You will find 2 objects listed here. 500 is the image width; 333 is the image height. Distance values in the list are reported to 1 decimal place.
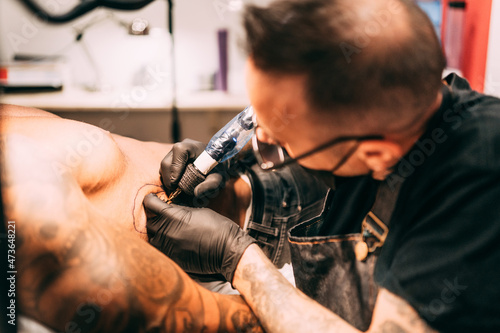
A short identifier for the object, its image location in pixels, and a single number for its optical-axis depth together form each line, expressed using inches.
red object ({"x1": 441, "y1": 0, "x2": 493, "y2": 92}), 71.6
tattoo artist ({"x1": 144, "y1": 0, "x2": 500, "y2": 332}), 25.6
